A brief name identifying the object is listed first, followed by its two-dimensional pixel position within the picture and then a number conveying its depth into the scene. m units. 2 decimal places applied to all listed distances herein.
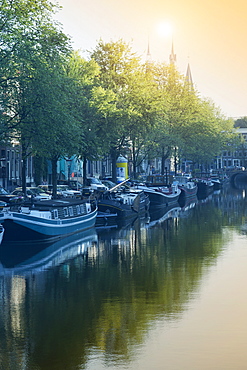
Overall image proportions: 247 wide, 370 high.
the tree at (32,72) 48.09
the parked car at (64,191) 67.22
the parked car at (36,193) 64.44
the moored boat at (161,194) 82.69
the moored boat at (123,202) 62.97
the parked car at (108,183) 87.14
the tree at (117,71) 79.56
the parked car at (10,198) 57.46
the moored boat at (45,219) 43.59
